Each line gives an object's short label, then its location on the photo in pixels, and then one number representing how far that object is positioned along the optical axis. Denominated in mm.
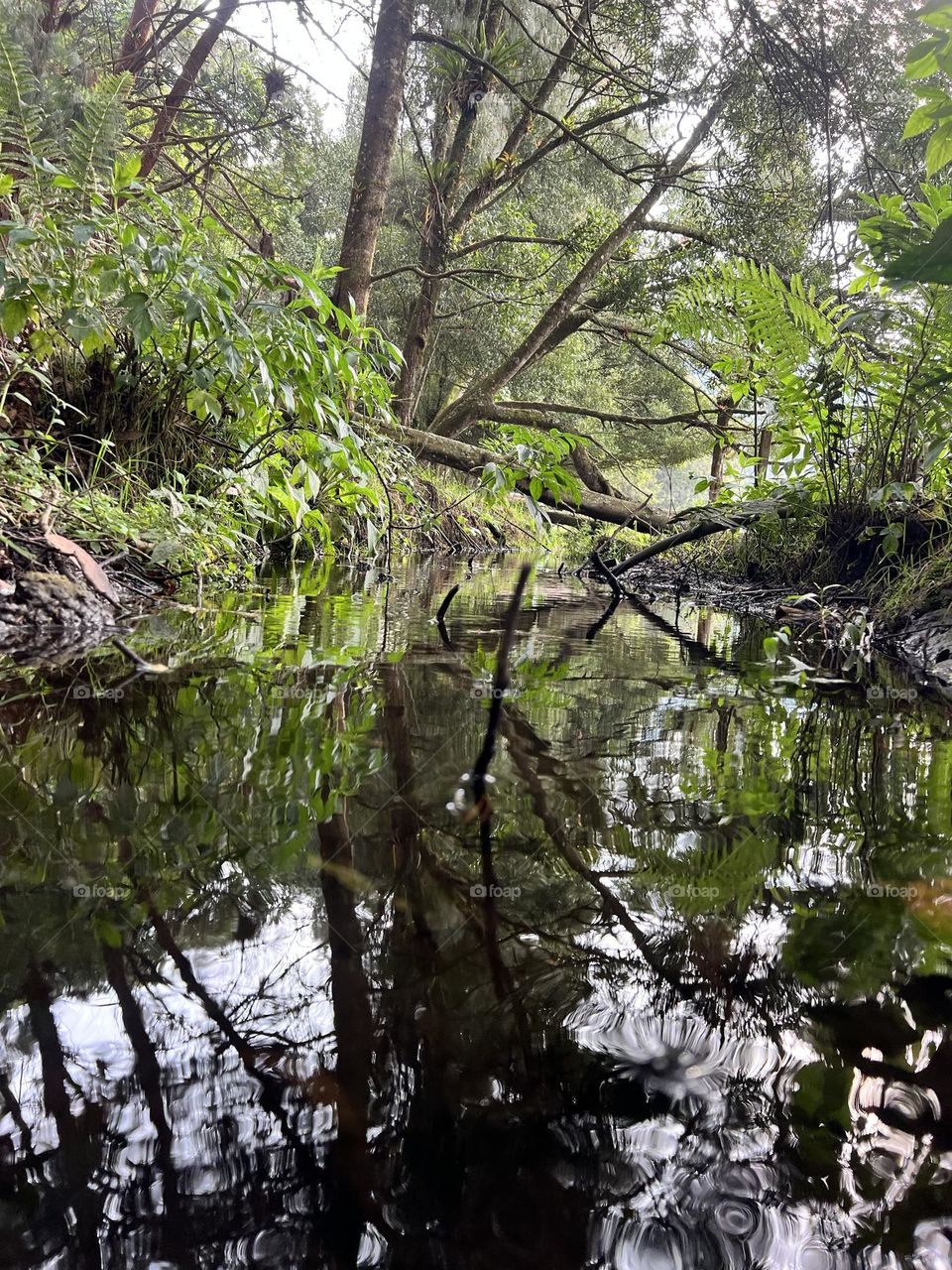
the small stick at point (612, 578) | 3974
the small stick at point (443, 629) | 2190
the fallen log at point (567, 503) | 6422
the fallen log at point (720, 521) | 3814
